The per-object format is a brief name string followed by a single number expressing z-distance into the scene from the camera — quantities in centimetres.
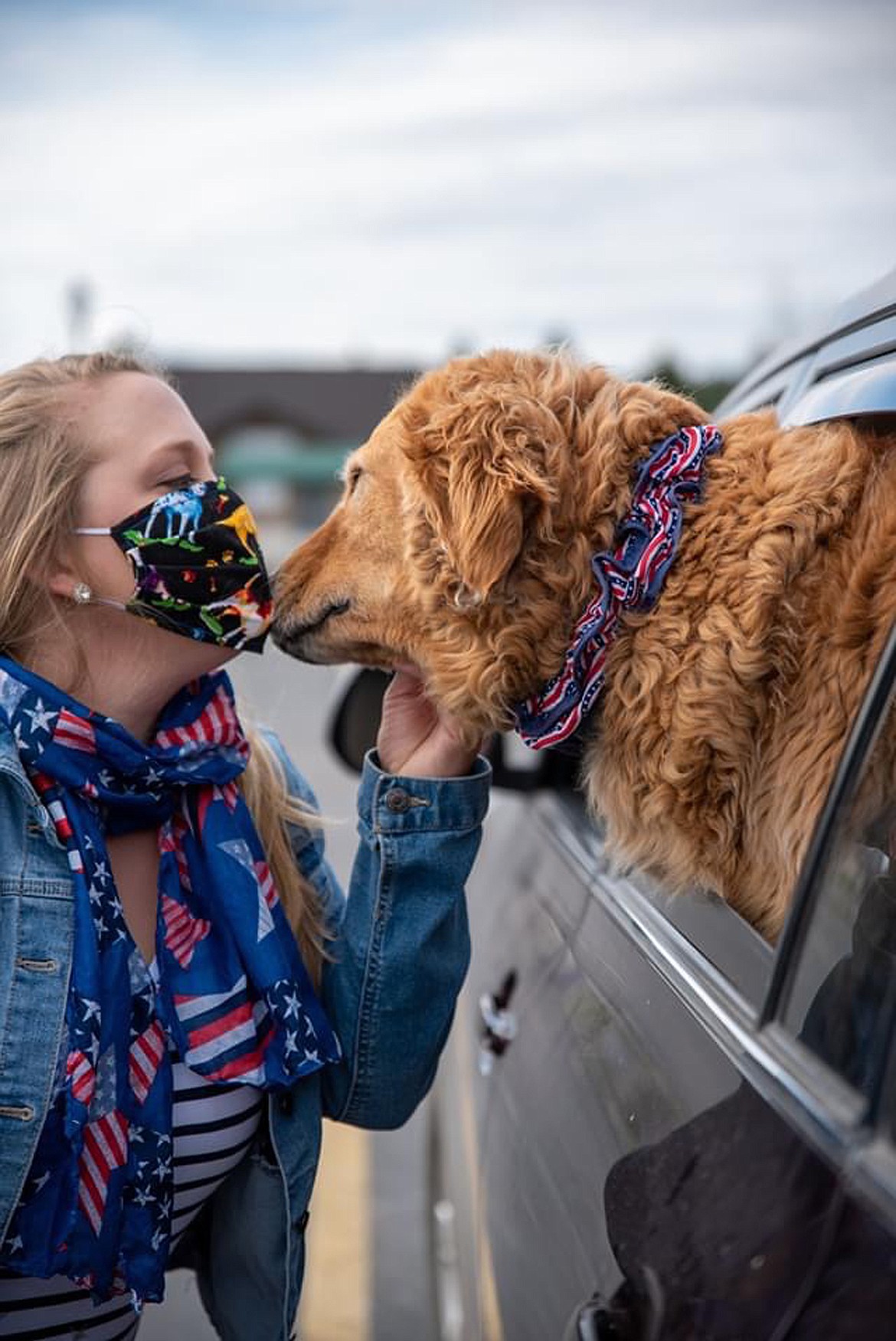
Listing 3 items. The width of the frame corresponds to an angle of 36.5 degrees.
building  5109
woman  215
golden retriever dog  203
